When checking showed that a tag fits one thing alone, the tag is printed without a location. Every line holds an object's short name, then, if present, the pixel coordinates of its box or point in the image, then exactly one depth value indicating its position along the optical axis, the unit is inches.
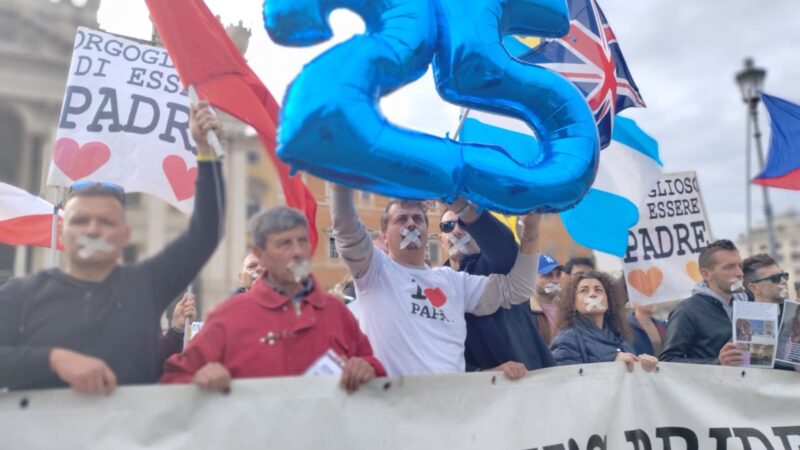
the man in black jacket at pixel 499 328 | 125.3
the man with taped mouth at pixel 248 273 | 146.4
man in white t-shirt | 110.8
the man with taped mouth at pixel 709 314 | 151.1
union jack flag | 164.6
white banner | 82.4
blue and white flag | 179.2
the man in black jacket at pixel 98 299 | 79.9
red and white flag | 205.9
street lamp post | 438.0
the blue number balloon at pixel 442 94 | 92.4
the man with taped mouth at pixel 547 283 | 185.2
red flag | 109.9
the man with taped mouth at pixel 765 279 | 173.0
